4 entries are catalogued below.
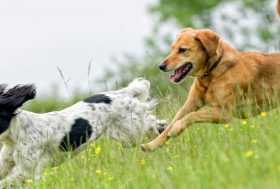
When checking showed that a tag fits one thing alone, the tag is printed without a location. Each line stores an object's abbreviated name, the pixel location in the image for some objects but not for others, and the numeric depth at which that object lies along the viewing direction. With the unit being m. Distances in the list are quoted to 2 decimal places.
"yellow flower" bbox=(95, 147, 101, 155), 17.50
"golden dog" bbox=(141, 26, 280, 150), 17.56
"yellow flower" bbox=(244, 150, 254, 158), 12.16
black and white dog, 17.20
